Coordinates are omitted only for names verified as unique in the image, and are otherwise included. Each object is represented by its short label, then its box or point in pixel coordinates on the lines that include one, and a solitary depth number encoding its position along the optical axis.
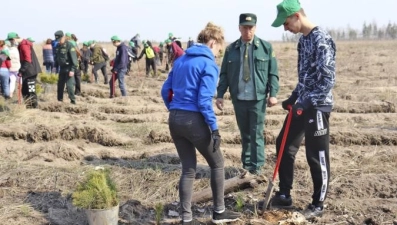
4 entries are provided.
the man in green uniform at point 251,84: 5.28
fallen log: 4.77
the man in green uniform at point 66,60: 10.36
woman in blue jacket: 3.74
